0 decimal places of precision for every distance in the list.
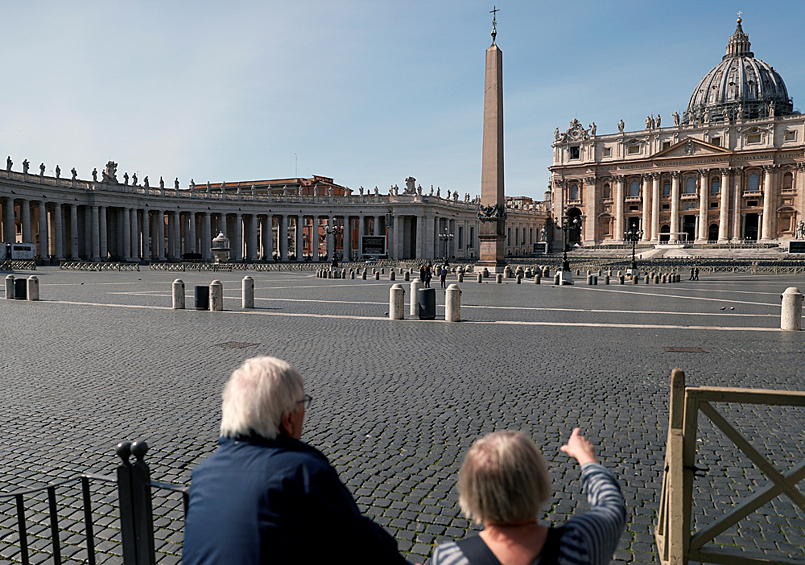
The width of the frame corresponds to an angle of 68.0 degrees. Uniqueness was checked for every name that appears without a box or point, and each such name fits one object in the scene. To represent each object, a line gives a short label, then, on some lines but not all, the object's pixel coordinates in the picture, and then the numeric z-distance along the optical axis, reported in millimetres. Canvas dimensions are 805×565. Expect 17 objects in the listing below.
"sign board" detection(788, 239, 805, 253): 58697
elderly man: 1993
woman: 1836
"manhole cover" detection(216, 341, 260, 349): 10766
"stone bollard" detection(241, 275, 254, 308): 17781
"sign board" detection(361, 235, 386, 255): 64625
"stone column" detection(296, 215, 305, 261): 75450
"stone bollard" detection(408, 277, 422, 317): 16109
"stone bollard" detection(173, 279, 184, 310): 17203
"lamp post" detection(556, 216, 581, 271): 91000
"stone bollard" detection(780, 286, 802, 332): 12995
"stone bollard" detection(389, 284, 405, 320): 14844
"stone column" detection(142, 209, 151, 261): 71688
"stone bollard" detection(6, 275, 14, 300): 20844
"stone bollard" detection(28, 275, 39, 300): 19500
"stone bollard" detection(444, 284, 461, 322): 14531
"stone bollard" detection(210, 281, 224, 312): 16819
